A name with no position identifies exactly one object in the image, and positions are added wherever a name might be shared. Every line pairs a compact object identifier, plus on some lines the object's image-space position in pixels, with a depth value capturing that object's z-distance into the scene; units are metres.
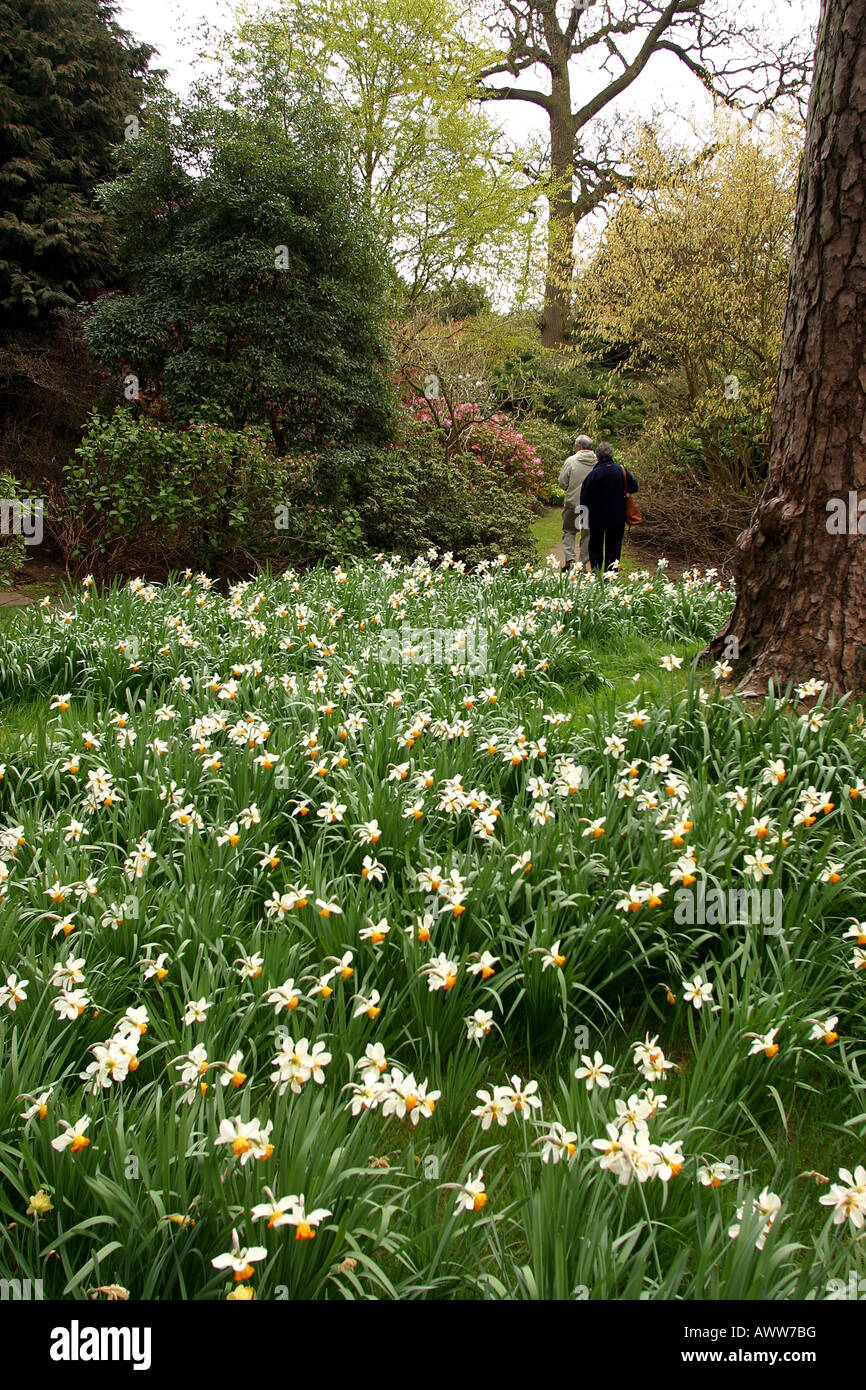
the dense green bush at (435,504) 10.51
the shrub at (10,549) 7.56
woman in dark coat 9.28
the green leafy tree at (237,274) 9.88
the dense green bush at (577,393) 18.55
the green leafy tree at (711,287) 10.70
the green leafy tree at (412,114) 14.55
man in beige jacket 10.57
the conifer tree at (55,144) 11.05
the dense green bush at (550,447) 17.81
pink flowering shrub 12.72
